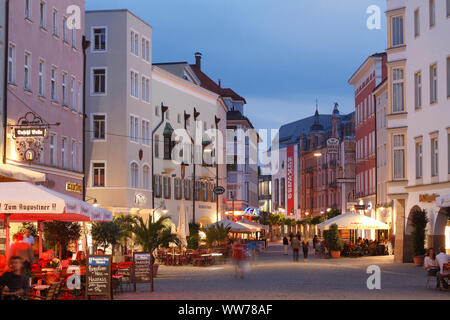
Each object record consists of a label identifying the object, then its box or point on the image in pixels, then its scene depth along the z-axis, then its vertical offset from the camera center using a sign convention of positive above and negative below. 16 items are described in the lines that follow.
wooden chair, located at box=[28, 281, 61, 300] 18.67 -1.50
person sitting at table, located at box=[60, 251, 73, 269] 23.75 -1.19
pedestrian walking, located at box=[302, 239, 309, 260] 53.22 -1.66
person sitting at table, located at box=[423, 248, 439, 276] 27.81 -1.43
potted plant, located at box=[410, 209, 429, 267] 42.19 -0.66
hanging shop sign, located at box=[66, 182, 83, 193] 45.53 +1.62
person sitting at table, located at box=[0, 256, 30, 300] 16.66 -1.14
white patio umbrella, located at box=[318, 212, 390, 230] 51.75 -0.18
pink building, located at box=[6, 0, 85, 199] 38.09 +6.29
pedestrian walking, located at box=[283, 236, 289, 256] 71.12 -1.91
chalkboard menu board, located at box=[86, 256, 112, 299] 21.44 -1.36
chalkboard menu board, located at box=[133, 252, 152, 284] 25.77 -1.38
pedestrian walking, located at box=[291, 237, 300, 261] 53.19 -1.60
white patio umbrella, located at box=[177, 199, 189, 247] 48.50 -0.49
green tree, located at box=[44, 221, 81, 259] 35.81 -0.49
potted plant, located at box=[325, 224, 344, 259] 56.41 -1.51
